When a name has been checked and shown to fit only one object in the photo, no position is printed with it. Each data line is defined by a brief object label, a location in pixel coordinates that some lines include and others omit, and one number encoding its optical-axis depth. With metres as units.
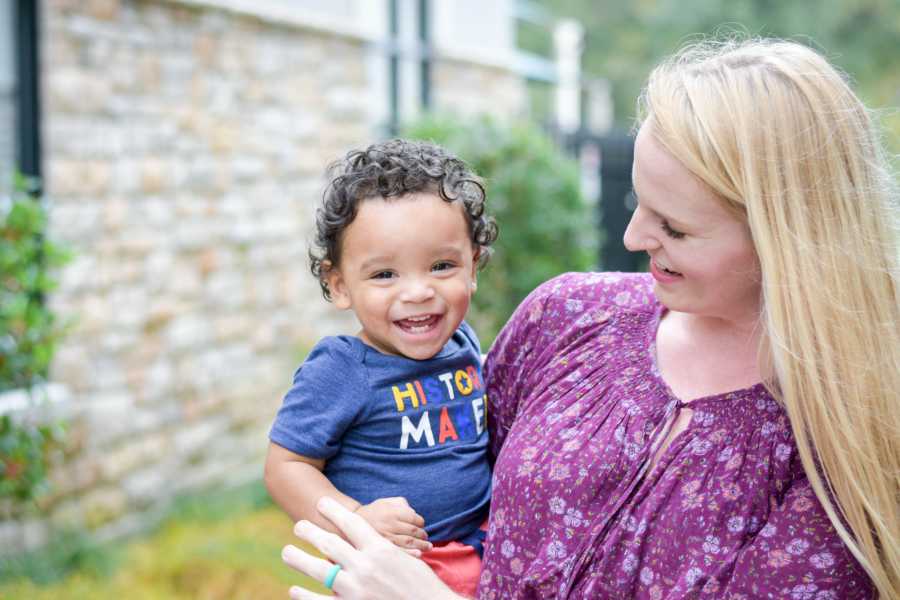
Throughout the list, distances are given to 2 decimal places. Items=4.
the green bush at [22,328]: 4.24
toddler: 2.18
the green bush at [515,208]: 6.48
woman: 1.82
